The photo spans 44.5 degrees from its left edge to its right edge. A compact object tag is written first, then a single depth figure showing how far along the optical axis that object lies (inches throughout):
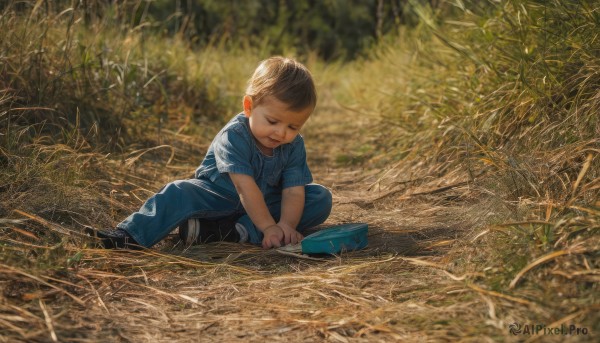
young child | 102.6
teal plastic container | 96.3
